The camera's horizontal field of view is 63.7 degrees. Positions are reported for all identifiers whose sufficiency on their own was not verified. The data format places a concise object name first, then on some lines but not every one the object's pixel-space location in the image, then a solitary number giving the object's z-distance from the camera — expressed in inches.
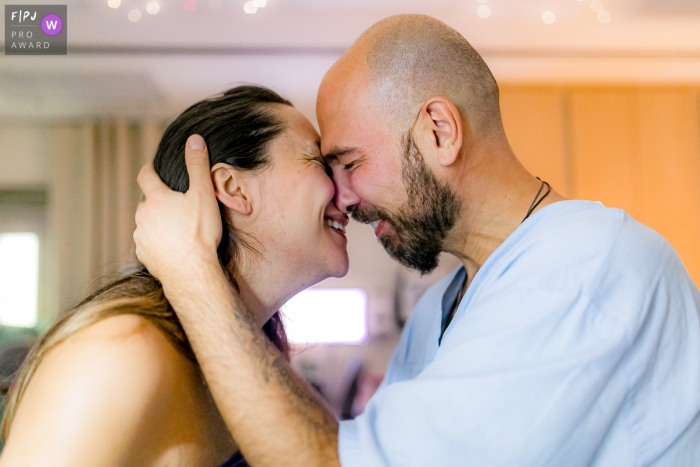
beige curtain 125.0
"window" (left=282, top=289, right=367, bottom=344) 127.4
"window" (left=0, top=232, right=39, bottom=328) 123.6
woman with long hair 29.7
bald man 29.3
